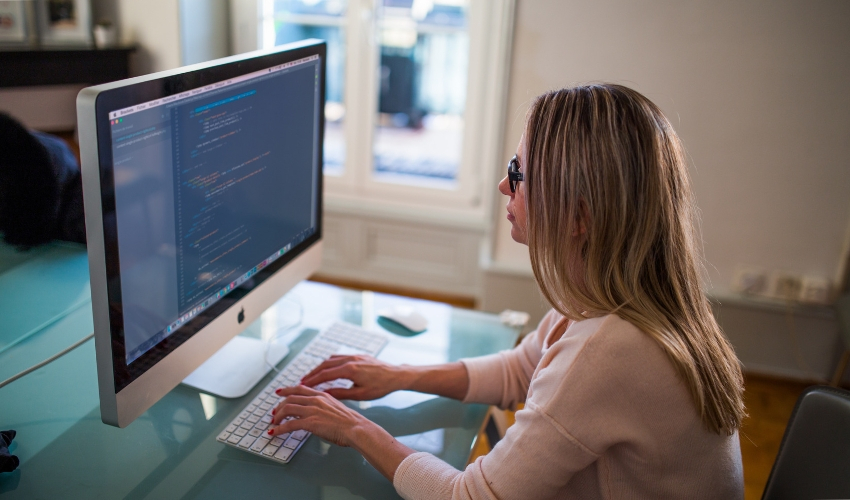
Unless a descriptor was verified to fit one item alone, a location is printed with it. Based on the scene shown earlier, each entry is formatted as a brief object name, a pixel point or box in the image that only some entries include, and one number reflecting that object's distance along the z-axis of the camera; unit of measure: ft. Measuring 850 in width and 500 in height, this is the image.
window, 9.45
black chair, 2.97
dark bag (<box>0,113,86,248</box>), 3.64
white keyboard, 3.34
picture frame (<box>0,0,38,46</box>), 8.66
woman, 2.80
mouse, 4.70
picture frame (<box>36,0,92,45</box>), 9.00
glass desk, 3.09
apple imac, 2.68
